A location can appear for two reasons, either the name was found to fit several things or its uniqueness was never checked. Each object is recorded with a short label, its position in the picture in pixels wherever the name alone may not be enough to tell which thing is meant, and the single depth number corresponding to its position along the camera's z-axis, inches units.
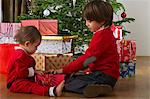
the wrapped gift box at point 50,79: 72.9
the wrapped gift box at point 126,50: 89.9
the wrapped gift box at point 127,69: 89.4
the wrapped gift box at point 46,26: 90.3
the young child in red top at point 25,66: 66.6
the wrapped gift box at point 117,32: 94.1
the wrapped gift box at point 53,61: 86.3
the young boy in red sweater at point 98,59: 67.0
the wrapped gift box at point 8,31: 96.5
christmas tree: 96.7
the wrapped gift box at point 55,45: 88.4
